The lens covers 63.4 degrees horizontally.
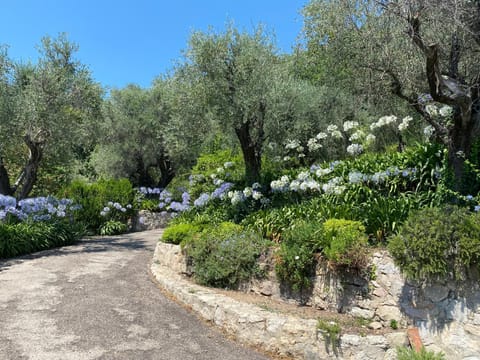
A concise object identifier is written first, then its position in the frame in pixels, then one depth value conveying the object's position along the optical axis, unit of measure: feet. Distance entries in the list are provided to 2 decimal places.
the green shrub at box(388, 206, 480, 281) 15.42
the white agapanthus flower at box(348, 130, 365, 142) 27.37
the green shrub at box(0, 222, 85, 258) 32.68
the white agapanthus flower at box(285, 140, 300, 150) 31.65
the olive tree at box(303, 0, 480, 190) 20.04
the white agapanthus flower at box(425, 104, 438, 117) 23.72
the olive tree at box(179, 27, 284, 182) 29.81
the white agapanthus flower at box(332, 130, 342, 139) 29.25
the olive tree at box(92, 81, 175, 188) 66.44
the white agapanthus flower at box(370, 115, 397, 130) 26.32
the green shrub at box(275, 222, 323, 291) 19.57
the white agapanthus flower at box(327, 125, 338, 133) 29.29
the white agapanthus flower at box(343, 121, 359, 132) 27.71
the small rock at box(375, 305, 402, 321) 16.89
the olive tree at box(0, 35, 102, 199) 38.40
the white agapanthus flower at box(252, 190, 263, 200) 28.71
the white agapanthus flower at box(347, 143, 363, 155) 27.25
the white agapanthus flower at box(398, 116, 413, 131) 26.50
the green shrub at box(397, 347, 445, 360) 14.49
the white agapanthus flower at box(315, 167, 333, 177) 25.96
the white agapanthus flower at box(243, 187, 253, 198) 29.37
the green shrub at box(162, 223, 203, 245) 27.40
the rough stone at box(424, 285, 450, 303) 15.98
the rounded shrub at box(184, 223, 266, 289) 22.18
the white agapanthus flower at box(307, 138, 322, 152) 30.96
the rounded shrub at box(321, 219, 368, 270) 18.16
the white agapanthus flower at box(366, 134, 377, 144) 27.22
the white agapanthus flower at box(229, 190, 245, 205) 30.19
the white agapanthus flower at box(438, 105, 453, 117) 23.26
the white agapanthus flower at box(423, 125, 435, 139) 25.98
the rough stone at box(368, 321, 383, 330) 17.04
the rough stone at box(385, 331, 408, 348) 15.66
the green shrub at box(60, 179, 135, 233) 50.31
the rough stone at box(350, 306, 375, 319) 17.70
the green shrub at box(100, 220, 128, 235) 50.34
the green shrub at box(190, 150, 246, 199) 38.72
